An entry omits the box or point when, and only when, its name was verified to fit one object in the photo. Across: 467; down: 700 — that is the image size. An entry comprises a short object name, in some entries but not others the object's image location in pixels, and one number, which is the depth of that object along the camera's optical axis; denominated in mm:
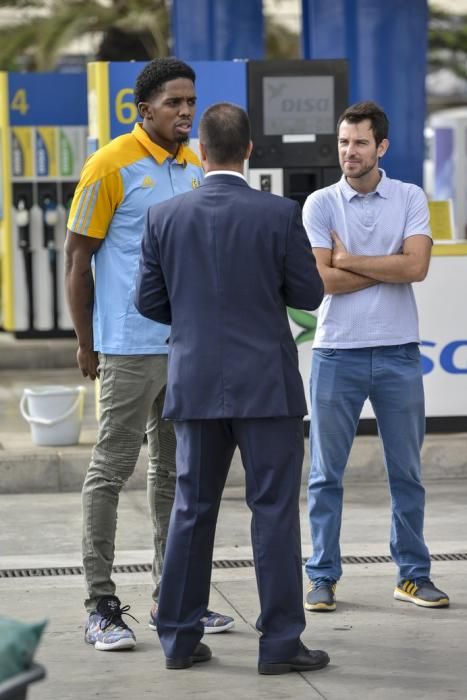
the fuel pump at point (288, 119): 15984
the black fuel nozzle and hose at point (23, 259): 25594
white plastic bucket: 16234
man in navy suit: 8664
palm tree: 41844
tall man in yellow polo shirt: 9531
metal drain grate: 11898
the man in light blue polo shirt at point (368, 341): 10469
